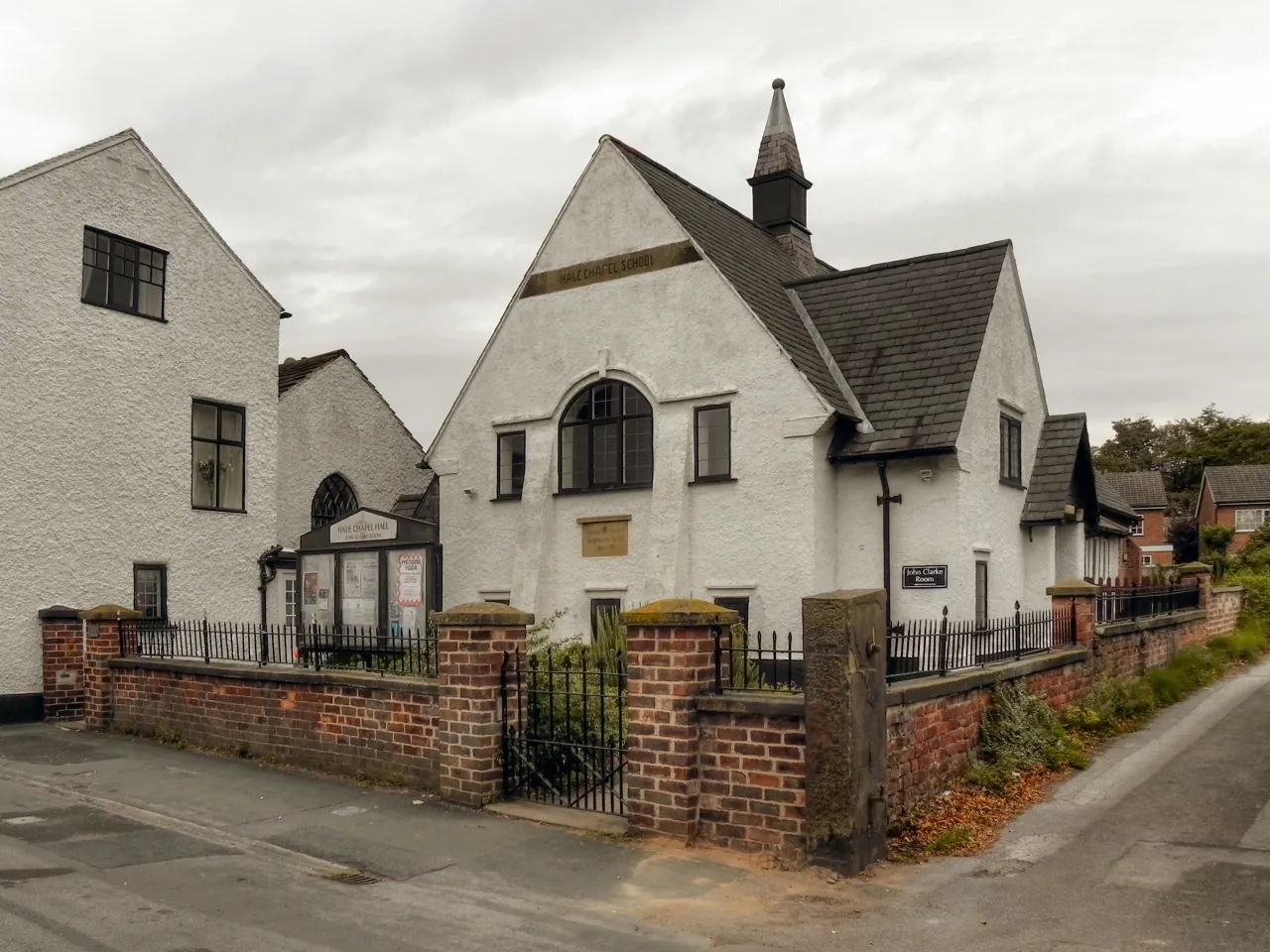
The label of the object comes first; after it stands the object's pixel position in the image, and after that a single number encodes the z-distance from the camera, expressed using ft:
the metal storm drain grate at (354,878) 24.14
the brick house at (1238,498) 201.87
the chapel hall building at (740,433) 51.80
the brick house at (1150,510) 208.54
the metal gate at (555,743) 30.04
